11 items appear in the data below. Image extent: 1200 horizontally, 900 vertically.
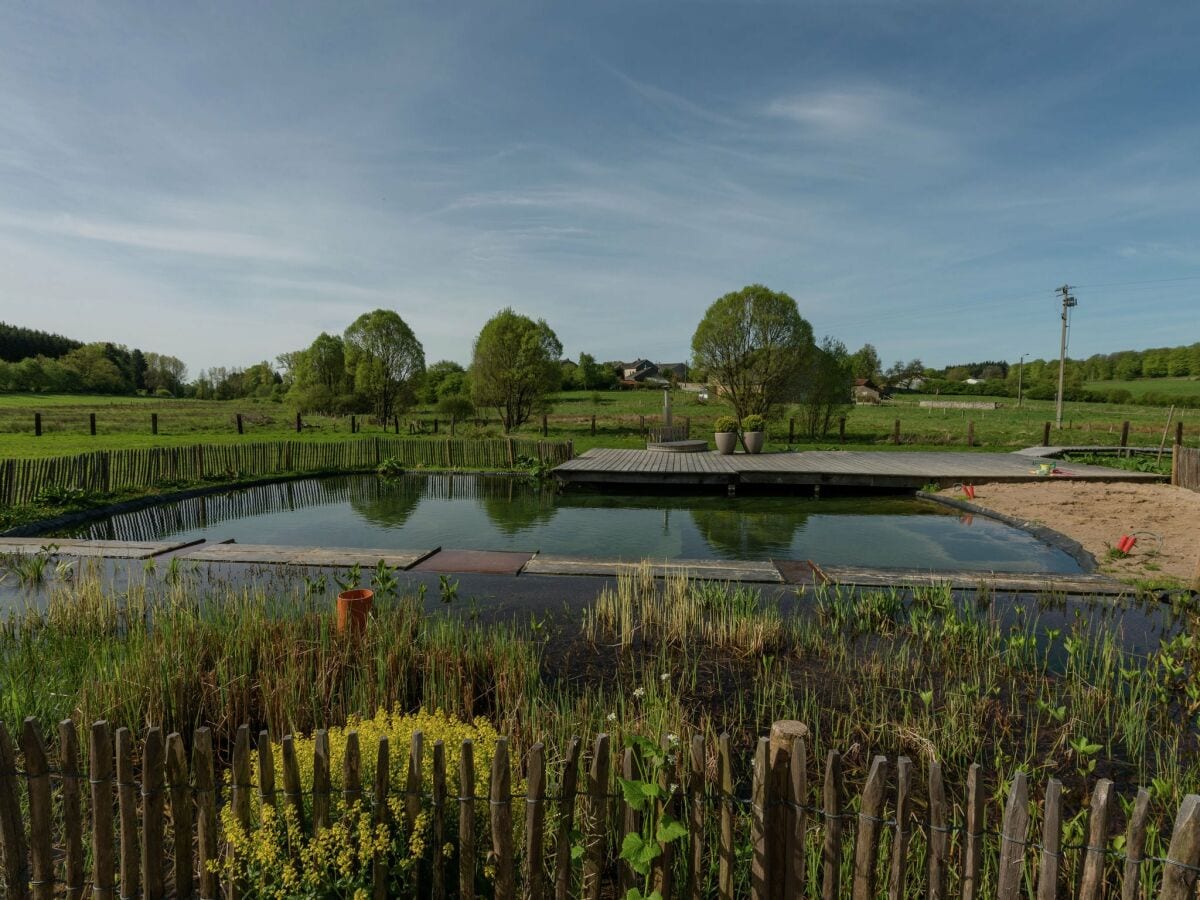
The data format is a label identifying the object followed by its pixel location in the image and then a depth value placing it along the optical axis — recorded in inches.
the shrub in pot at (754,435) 751.7
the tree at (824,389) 998.4
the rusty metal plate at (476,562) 276.4
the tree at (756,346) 978.7
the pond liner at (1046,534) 317.6
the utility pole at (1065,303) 1239.8
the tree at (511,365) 1063.6
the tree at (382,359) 1178.0
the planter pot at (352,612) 165.9
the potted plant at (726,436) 752.3
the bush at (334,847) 78.2
